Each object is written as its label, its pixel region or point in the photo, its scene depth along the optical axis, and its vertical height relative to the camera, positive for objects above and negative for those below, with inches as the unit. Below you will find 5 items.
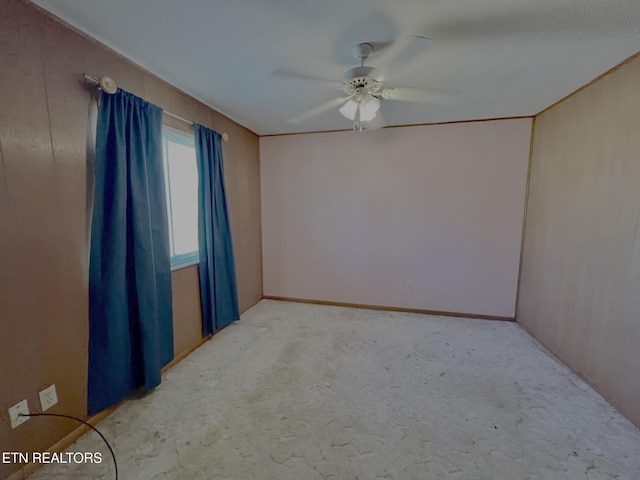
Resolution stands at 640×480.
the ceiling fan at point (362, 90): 64.1 +30.6
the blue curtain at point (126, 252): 63.8 -11.6
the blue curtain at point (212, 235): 99.3 -10.8
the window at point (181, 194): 90.1 +4.8
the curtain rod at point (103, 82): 61.4 +28.6
